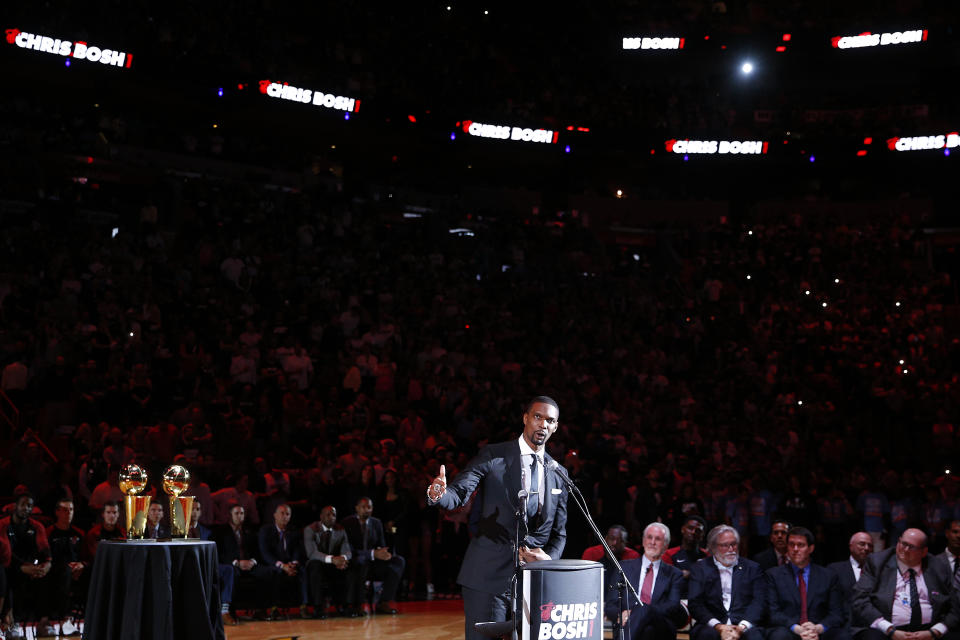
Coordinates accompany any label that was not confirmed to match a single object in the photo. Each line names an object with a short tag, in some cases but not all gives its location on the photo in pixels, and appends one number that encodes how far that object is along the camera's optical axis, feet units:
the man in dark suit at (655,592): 28.37
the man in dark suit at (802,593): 27.76
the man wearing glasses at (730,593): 27.91
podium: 14.53
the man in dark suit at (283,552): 36.60
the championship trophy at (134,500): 19.79
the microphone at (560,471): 17.16
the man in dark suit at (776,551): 33.76
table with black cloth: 18.74
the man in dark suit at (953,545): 29.31
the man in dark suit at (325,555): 36.73
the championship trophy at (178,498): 20.38
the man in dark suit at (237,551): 35.86
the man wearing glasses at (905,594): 27.32
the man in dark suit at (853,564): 30.55
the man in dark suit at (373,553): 37.76
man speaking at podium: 17.04
